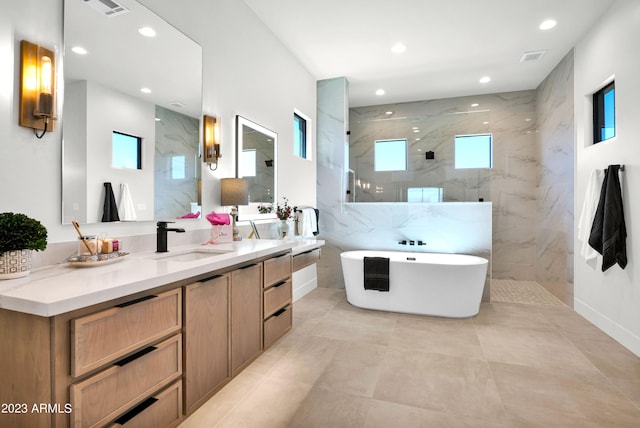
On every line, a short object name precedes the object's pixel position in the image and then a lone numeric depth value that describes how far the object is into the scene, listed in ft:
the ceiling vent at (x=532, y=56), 13.15
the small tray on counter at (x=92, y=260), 5.14
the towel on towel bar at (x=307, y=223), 13.44
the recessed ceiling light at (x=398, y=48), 12.59
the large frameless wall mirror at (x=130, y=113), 5.63
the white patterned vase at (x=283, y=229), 11.61
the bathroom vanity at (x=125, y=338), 3.71
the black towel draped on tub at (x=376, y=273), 11.93
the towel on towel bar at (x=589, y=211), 10.27
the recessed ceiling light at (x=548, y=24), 10.88
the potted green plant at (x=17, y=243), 4.19
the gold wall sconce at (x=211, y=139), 8.45
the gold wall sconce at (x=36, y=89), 4.94
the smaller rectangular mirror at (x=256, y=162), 10.02
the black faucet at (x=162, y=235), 6.89
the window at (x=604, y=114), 10.41
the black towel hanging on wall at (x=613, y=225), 9.09
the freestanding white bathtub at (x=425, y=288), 11.16
